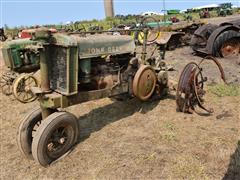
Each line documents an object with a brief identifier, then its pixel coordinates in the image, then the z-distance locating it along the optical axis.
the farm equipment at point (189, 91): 3.19
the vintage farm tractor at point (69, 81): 2.52
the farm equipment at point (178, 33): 7.51
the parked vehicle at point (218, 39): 5.73
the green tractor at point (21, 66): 4.29
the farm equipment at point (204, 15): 16.93
